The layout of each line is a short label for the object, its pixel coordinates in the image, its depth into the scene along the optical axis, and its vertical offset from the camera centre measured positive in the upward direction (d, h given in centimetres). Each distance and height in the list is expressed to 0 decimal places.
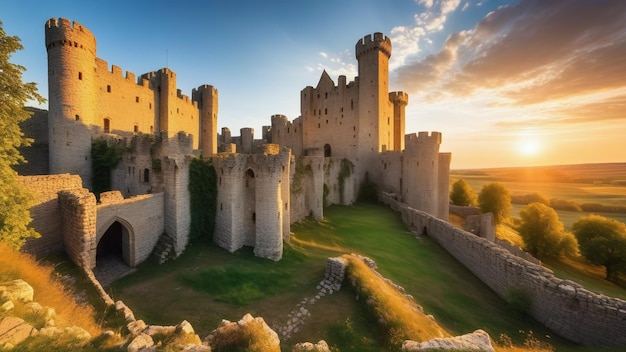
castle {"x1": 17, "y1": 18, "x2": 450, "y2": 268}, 1363 +25
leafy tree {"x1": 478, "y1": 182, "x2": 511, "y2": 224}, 4156 -562
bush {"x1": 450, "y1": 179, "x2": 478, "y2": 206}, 4628 -491
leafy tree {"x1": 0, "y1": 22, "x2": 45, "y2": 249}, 836 +126
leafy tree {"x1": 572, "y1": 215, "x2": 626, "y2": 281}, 2716 -890
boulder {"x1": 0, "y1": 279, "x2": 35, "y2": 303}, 550 -304
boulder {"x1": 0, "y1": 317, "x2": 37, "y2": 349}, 394 -289
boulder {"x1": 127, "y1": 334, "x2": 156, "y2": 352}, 493 -384
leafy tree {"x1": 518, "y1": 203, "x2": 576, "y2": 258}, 3198 -905
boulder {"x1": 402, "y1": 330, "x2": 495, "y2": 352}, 672 -524
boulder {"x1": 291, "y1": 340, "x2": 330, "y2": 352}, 658 -515
